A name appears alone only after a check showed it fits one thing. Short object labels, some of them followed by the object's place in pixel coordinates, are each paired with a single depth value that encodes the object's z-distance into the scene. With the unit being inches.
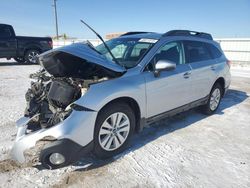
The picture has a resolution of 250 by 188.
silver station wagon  89.4
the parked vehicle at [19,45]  396.5
